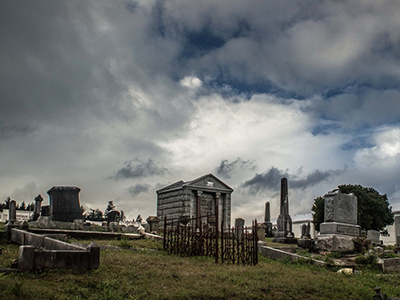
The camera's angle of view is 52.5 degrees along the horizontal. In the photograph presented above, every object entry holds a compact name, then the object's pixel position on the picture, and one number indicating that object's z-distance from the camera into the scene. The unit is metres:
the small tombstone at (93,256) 8.20
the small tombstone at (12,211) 24.33
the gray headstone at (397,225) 36.68
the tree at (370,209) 39.97
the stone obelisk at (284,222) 24.82
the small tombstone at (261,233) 20.78
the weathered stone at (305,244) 17.27
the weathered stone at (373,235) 27.42
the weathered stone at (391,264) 13.04
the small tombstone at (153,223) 20.44
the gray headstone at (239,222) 23.09
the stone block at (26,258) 7.52
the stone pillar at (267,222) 31.88
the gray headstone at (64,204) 21.58
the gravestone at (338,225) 16.05
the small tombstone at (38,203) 30.37
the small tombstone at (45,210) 25.88
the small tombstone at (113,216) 26.77
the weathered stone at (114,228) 19.05
